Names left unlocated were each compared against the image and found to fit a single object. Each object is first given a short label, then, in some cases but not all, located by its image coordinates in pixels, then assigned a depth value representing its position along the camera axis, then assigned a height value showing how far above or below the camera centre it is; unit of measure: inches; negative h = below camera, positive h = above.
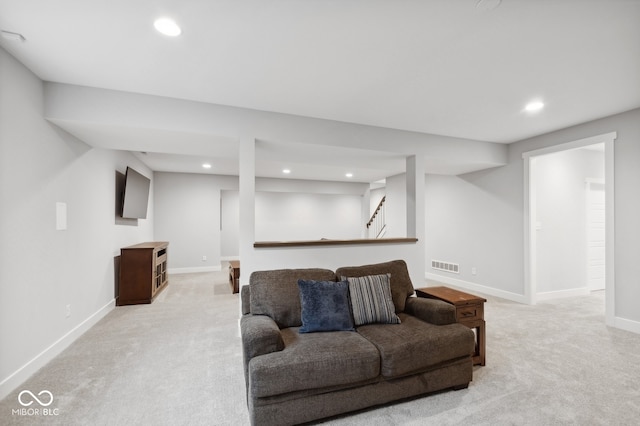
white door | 205.2 -11.5
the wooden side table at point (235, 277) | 205.6 -41.5
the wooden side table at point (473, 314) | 100.7 -32.5
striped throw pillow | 95.3 -26.7
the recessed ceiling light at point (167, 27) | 76.3 +49.7
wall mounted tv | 181.9 +14.0
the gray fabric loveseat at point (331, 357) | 69.6 -34.8
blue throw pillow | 89.5 -27.1
